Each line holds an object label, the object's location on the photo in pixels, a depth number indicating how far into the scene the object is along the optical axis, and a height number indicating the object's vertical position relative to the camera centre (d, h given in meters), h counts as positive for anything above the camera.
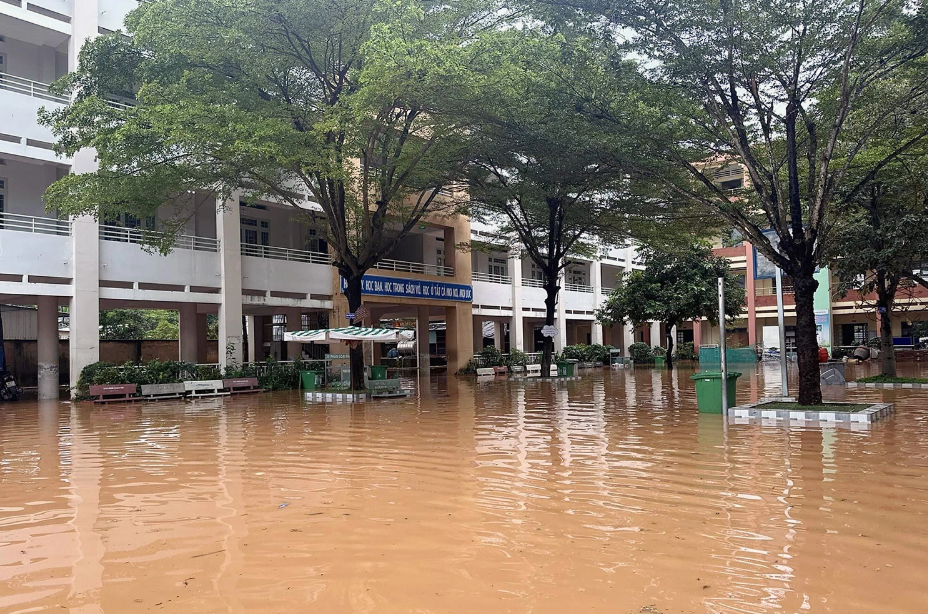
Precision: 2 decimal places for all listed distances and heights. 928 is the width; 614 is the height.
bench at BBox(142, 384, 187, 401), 20.00 -1.28
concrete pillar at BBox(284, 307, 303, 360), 29.35 +1.04
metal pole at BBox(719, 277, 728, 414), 12.50 -0.28
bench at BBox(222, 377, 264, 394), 21.67 -1.24
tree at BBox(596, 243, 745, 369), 32.97 +2.02
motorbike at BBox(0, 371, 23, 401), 20.59 -1.07
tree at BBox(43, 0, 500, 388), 14.88 +5.50
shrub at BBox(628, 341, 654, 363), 43.19 -1.19
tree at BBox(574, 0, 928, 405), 12.48 +4.86
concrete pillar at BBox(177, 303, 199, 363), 26.38 +0.47
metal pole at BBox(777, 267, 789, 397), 14.43 -0.15
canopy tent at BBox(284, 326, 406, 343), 18.56 +0.20
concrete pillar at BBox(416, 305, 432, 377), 32.50 +0.12
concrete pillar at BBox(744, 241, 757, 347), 47.94 +2.30
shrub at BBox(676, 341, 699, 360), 45.50 -1.32
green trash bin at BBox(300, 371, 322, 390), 21.83 -1.13
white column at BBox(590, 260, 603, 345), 44.00 +2.73
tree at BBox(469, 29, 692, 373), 13.71 +4.67
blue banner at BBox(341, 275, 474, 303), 28.25 +2.22
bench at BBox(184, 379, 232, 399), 20.70 -1.26
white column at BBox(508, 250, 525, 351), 37.00 +1.88
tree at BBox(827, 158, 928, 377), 17.72 +2.41
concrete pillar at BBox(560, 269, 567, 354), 40.14 +0.65
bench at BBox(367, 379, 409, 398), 18.94 -1.27
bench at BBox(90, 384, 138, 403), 18.94 -1.20
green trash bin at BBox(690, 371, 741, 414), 13.48 -1.16
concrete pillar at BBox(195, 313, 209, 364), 28.43 +0.34
